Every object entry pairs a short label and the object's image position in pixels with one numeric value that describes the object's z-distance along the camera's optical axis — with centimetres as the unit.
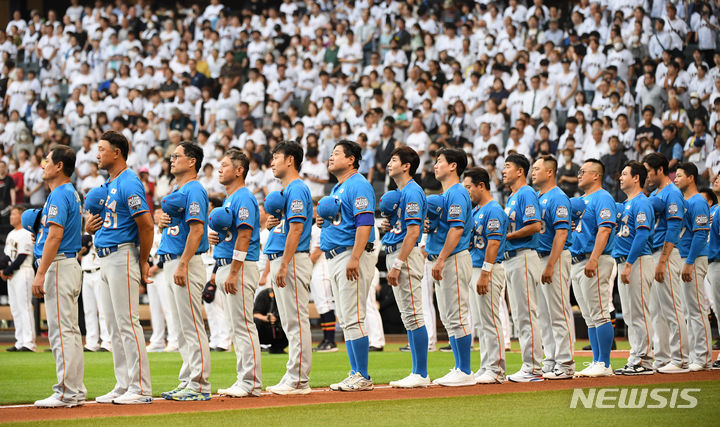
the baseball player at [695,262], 2312
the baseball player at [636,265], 2219
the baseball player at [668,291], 2266
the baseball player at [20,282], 3231
